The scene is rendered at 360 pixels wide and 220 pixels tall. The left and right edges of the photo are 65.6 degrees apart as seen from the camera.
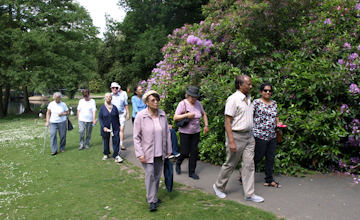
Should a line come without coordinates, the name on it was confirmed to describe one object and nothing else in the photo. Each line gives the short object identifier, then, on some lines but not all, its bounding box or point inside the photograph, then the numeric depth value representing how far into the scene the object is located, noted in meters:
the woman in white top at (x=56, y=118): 8.20
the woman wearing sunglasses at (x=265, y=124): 4.77
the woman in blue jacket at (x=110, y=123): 7.10
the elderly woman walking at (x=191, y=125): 5.42
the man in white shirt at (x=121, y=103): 8.28
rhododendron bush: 5.50
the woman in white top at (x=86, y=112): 8.58
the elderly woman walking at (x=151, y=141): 4.18
